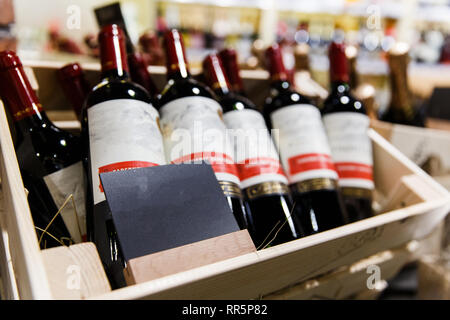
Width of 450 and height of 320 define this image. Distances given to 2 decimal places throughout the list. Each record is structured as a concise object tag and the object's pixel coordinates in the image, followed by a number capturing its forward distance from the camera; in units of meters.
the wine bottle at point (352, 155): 0.69
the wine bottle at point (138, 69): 0.68
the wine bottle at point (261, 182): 0.57
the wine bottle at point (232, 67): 0.75
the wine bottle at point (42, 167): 0.52
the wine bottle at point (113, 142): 0.46
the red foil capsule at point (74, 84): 0.61
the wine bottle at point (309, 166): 0.62
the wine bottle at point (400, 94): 1.01
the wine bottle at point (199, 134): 0.52
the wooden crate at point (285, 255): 0.35
